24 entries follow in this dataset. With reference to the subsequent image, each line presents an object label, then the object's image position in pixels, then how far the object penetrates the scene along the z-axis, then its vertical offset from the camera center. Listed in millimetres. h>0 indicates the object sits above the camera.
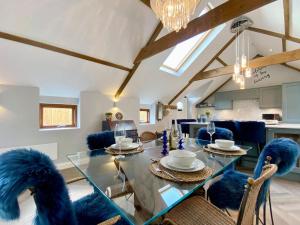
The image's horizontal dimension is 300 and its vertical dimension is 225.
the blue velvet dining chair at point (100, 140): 1990 -336
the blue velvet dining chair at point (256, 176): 1156 -628
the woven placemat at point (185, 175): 990 -410
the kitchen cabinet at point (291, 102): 4676 +286
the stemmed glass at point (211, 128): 1798 -174
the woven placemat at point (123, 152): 1605 -391
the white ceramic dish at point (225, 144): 1671 -331
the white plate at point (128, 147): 1680 -358
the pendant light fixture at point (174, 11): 1424 +936
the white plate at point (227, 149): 1627 -372
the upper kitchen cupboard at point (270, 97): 5199 +495
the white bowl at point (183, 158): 1084 -313
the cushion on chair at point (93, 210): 1031 -668
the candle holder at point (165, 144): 1606 -323
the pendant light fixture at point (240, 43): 3244 +2088
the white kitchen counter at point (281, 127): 2650 -257
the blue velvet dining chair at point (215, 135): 2199 -330
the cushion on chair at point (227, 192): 1314 -683
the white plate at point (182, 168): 1088 -382
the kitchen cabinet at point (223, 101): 6430 +485
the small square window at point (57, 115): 3496 -25
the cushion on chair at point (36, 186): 568 -269
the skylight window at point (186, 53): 4117 +1674
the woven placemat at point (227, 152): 1544 -397
